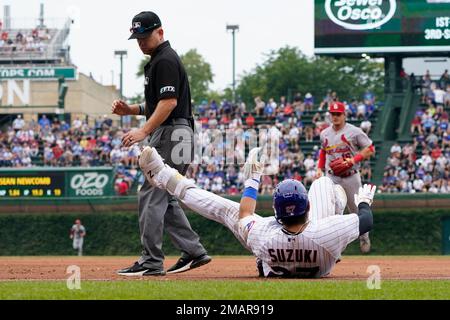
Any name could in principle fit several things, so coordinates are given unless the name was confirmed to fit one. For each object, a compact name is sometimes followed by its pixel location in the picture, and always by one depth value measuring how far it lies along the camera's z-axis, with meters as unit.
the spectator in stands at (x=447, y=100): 33.34
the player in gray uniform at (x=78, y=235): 28.20
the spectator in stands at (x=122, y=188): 29.33
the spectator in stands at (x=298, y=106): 34.72
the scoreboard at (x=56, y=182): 28.84
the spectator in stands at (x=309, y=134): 32.64
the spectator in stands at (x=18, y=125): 37.22
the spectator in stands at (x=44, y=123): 36.84
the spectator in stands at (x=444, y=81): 34.41
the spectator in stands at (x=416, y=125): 32.37
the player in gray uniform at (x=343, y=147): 13.45
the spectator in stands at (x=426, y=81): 35.06
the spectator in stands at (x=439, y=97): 33.28
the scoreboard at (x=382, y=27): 34.25
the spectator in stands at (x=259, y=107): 35.53
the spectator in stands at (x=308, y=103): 35.47
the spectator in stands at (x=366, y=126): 32.81
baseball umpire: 9.61
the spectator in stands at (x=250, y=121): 34.30
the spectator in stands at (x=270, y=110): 35.12
